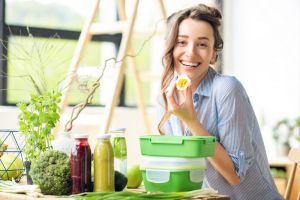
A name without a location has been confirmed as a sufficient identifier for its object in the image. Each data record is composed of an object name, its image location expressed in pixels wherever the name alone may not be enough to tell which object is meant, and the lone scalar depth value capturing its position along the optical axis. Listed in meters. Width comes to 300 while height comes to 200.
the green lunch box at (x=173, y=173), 2.06
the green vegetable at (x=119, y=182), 2.16
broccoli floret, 2.13
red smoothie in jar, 2.10
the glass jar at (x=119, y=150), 2.22
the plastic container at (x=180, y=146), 2.03
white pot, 2.29
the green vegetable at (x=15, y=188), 2.15
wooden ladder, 4.00
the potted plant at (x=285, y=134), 5.62
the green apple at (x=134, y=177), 2.37
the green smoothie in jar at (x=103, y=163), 2.09
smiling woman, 2.40
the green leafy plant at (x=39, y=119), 2.31
